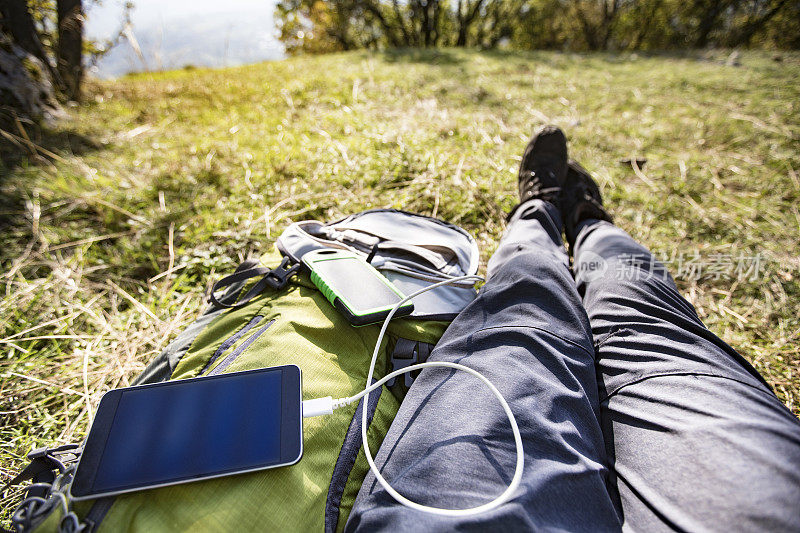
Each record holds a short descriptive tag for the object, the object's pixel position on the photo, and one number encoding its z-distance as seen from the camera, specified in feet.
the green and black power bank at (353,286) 2.07
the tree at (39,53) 4.95
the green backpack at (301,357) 1.51
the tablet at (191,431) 1.55
